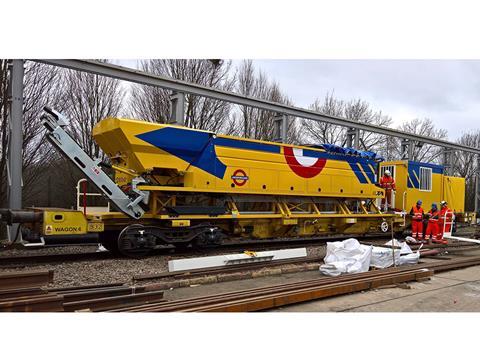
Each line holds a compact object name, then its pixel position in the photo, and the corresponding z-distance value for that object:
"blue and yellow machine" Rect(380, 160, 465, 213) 16.25
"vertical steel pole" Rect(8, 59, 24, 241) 10.09
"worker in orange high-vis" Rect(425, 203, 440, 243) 13.91
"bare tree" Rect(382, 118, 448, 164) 39.81
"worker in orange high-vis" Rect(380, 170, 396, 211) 15.56
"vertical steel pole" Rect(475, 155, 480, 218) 28.08
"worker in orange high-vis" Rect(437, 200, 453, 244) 14.04
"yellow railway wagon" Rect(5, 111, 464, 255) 9.14
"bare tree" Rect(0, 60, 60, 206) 15.15
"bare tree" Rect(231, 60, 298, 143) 24.93
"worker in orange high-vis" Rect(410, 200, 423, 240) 14.39
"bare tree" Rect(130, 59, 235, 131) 21.22
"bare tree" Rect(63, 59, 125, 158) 19.02
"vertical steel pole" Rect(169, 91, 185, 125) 13.01
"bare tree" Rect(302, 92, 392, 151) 34.65
